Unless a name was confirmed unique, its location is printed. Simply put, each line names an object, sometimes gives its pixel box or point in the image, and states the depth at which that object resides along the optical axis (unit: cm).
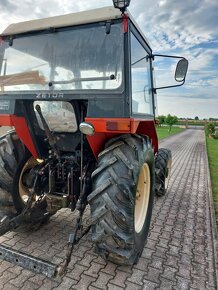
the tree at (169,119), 5059
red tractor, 246
